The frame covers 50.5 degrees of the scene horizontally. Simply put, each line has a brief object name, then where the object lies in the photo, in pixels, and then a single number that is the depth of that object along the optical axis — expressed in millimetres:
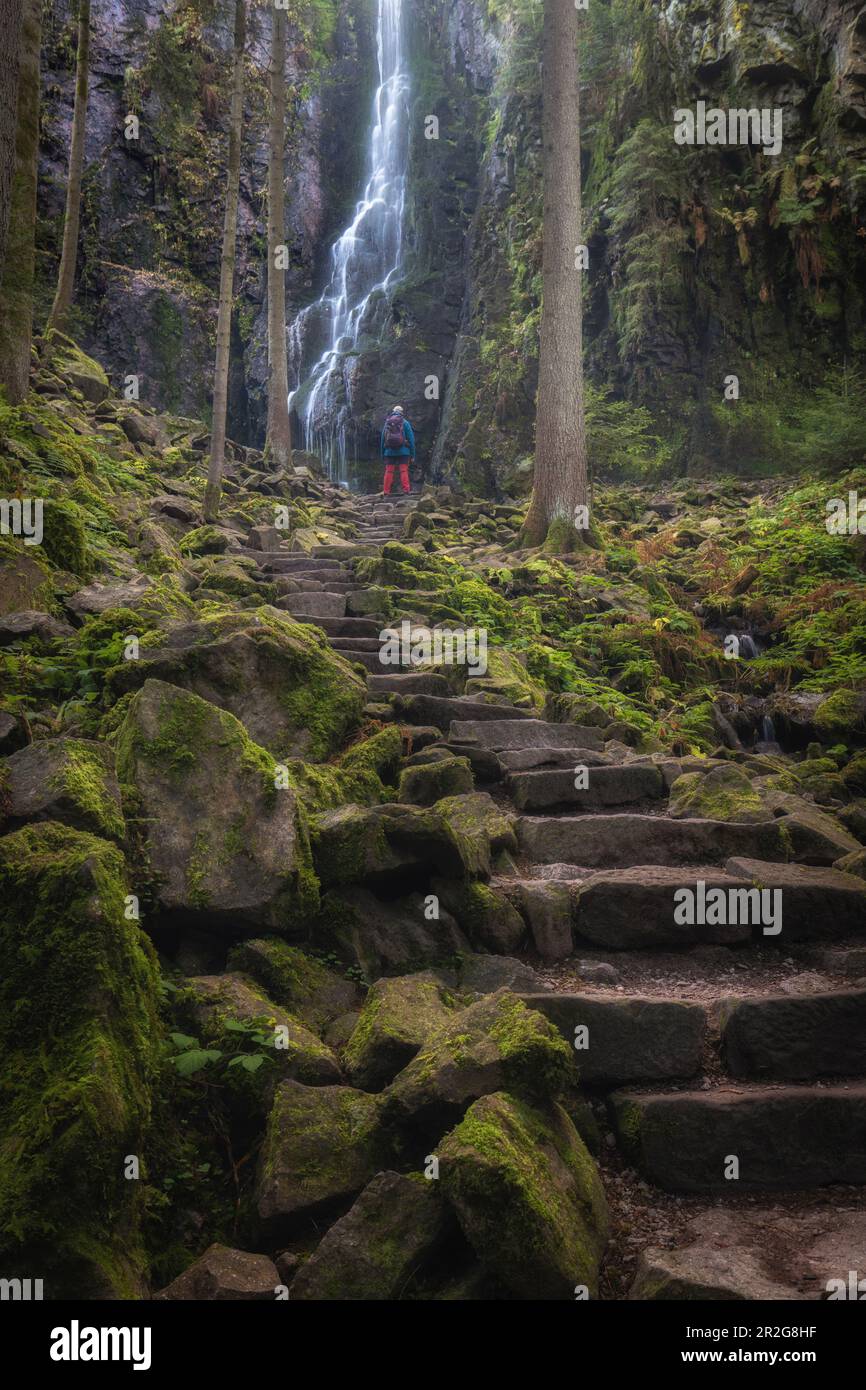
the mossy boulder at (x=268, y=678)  5031
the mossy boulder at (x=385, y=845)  4137
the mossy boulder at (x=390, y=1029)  3236
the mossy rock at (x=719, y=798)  5488
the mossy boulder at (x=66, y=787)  3232
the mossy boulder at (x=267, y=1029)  3178
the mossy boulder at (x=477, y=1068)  2918
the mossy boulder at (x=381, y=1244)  2520
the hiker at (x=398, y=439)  16953
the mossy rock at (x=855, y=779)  6797
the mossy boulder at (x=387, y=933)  4078
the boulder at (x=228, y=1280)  2436
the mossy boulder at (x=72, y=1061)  2340
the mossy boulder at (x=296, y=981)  3654
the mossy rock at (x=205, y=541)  10086
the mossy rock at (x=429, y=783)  5223
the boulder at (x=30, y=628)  5184
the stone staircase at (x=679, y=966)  3344
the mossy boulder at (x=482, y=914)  4352
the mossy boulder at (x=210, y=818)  3682
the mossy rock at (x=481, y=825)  4641
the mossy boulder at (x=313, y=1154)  2754
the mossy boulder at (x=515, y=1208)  2518
